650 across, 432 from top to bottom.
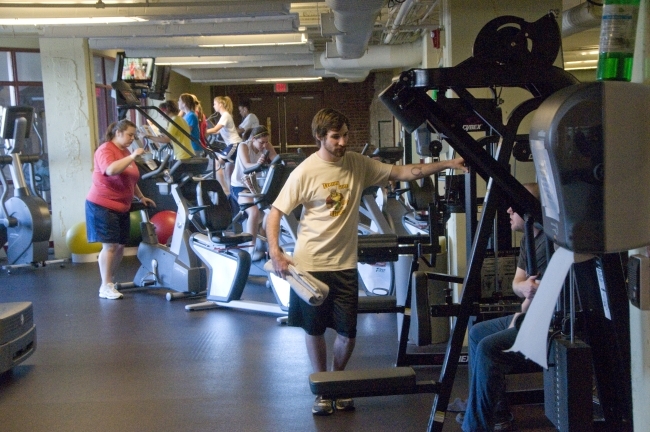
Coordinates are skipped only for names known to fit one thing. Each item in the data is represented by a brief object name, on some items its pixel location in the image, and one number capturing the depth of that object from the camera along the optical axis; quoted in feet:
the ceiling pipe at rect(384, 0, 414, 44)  22.95
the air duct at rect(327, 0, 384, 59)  18.19
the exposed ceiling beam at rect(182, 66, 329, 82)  47.55
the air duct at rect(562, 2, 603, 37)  22.44
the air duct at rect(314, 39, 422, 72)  36.06
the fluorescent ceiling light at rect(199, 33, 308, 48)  32.73
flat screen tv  24.41
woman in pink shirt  20.66
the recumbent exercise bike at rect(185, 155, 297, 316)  18.42
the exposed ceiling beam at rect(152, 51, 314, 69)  39.04
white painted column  28.96
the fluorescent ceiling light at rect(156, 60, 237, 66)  39.37
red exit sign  57.82
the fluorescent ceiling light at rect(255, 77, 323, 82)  51.44
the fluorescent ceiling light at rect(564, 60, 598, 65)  43.73
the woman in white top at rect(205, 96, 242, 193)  29.58
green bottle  5.96
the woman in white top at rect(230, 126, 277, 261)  22.22
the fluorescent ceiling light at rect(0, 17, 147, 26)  23.85
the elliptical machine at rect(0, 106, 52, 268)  26.73
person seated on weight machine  9.43
